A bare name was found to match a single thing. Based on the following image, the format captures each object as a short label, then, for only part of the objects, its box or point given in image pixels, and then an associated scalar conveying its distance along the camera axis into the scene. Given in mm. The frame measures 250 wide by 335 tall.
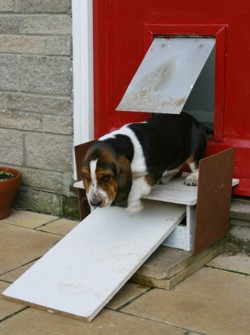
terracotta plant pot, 5141
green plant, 5370
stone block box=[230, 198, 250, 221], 4445
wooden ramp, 3701
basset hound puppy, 3891
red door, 4426
